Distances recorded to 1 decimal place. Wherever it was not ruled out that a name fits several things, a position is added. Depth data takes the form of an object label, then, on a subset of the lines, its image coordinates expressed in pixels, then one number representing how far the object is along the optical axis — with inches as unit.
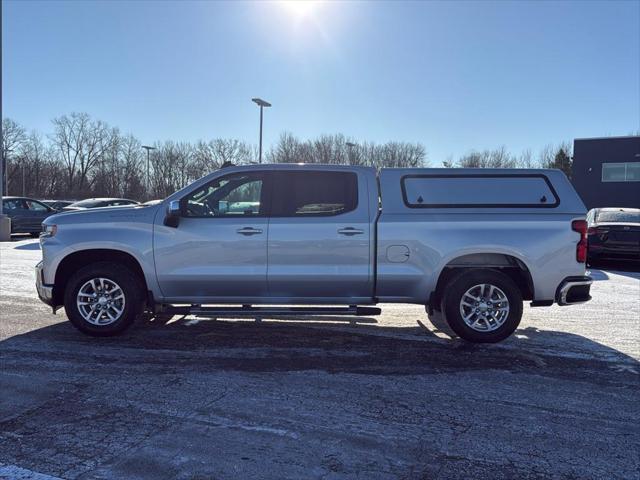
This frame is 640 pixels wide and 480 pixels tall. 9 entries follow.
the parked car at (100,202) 749.2
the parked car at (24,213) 788.0
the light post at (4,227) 733.9
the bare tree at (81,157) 3036.4
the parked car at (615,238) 475.5
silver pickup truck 224.2
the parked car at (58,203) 1178.0
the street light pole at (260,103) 1093.1
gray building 1337.4
